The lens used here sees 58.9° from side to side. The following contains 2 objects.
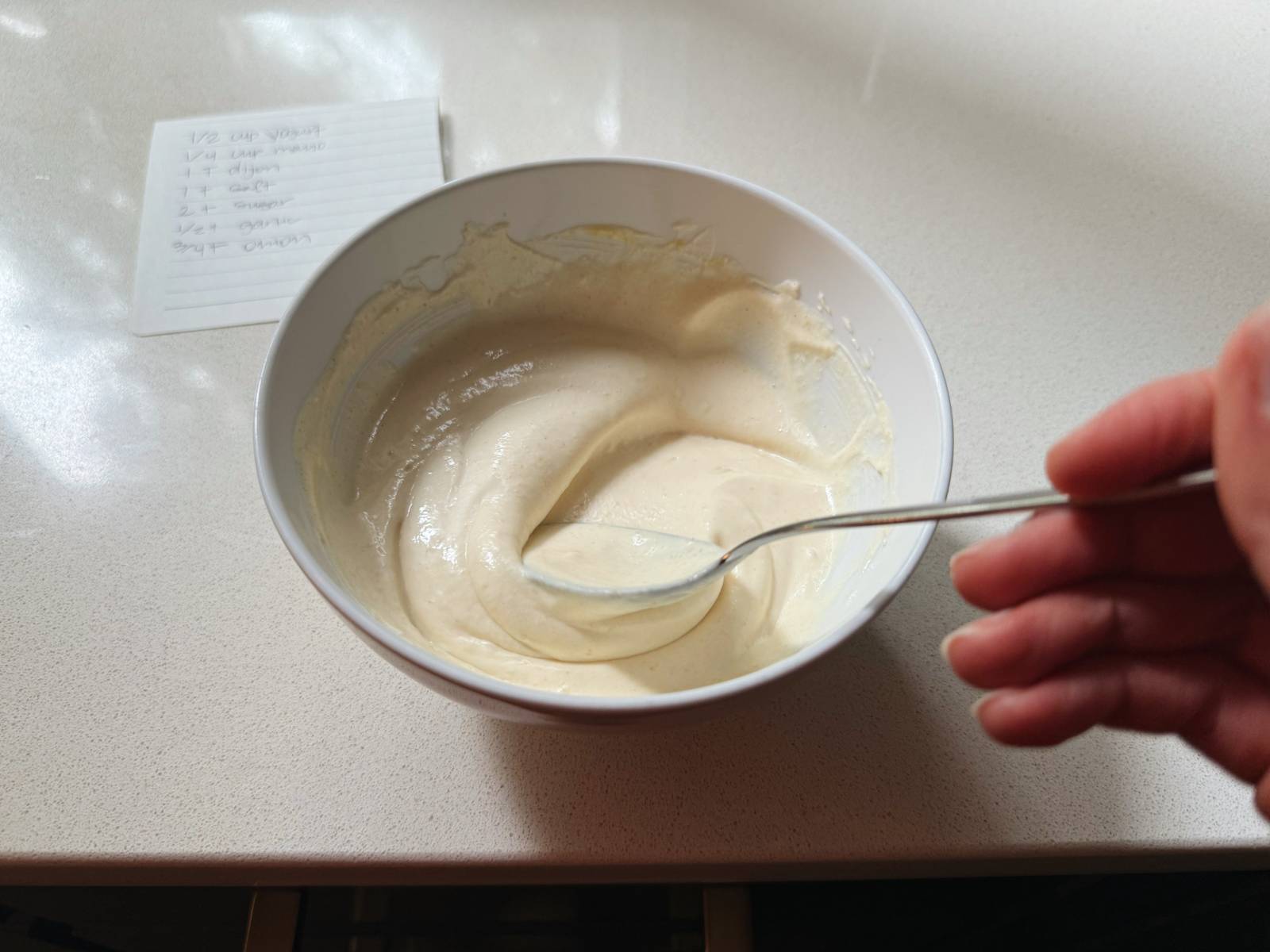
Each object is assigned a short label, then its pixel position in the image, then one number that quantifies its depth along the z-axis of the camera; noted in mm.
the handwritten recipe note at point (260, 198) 322
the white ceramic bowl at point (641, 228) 207
